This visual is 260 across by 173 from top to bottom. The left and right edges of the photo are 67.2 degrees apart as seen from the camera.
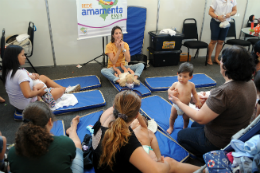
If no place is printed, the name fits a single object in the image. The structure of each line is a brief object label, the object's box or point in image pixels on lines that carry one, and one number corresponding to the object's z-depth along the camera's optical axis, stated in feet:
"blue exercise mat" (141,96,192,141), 7.94
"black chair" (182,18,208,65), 14.93
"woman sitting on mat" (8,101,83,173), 3.79
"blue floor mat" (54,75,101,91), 11.32
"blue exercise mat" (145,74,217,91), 11.31
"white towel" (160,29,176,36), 14.19
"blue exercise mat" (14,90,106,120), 8.93
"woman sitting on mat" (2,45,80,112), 7.52
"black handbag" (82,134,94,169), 5.77
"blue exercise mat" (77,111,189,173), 6.60
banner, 11.84
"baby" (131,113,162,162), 5.83
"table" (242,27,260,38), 12.99
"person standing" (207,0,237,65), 13.71
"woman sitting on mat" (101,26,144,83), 11.23
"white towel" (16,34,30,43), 11.61
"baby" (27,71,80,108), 8.68
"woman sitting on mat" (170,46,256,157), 4.79
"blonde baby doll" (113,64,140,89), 10.96
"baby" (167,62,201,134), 7.02
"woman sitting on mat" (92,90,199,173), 3.90
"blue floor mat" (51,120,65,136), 7.52
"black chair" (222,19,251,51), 14.87
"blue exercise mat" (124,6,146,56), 14.40
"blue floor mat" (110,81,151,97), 10.62
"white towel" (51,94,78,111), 9.12
